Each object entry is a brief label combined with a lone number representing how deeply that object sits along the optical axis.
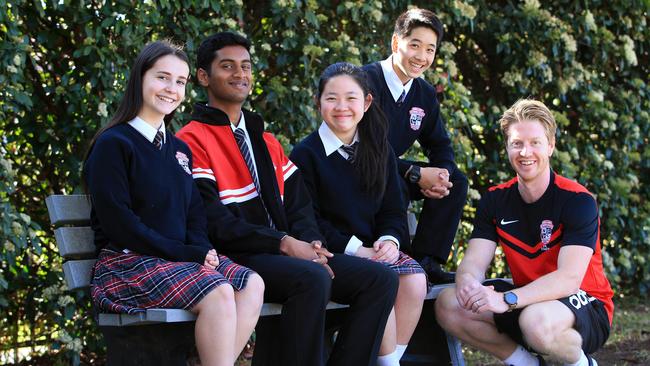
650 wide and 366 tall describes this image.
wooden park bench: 5.99
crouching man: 6.96
